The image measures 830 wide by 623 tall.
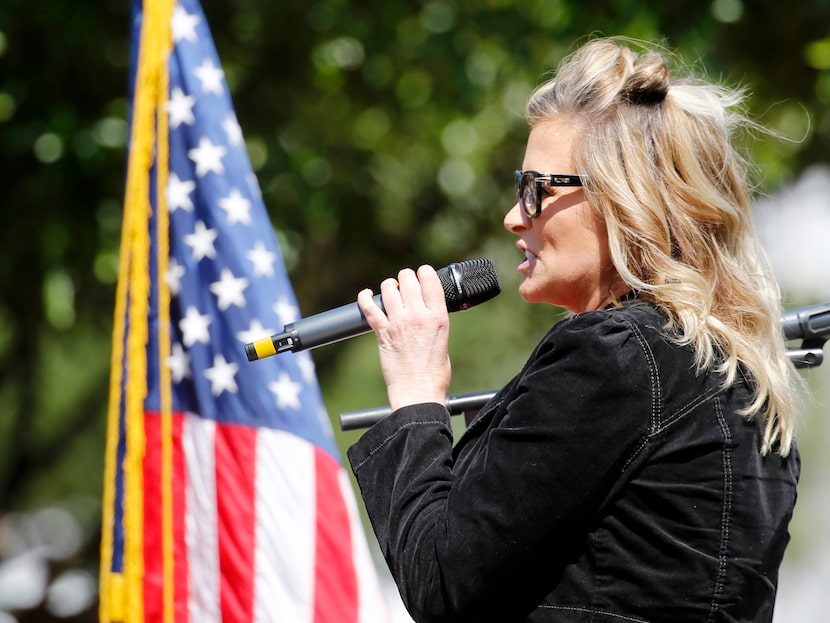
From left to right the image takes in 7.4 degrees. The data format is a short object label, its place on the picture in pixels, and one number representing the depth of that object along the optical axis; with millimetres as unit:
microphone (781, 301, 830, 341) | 6788
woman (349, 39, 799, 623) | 6445
